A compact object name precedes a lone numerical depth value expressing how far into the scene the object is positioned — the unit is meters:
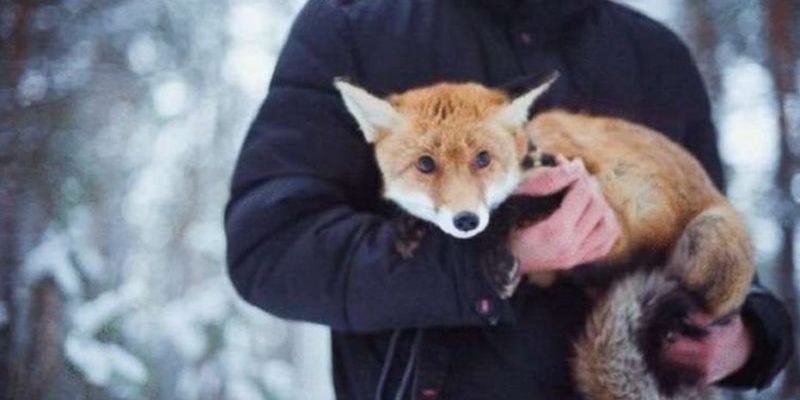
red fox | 0.67
